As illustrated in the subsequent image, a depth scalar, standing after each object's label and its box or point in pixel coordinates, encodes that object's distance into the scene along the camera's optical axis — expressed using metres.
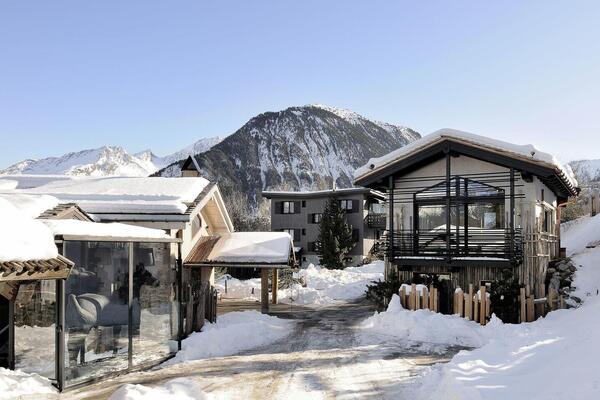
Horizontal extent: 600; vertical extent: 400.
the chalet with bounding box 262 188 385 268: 47.66
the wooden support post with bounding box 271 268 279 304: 23.47
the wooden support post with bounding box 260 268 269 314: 19.12
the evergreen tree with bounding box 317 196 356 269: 44.47
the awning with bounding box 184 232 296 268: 18.34
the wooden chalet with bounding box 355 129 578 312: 16.55
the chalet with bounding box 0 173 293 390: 9.48
